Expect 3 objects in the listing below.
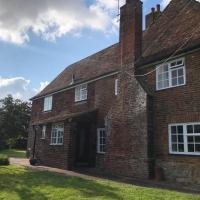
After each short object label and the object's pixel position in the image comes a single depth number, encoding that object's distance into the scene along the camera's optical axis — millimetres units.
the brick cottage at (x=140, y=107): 13421
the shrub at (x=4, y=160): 19717
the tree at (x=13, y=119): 51647
